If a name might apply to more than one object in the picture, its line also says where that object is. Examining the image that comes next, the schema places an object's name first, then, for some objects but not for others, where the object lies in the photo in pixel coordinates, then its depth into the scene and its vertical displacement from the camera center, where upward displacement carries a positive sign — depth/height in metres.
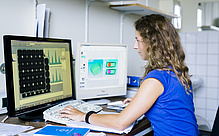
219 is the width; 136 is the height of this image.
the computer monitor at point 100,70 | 1.69 -0.13
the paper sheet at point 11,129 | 1.08 -0.35
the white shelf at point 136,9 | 2.23 +0.41
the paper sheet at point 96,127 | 1.16 -0.36
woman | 1.17 -0.19
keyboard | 1.27 -0.33
